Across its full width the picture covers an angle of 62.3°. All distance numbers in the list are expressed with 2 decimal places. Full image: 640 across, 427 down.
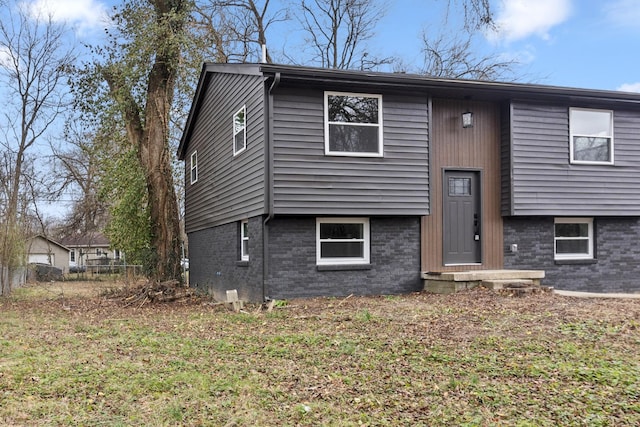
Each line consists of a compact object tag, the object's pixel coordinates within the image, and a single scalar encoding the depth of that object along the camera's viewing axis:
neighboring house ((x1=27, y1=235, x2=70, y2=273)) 38.57
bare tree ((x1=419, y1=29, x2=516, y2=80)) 26.39
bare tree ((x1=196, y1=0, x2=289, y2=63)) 24.52
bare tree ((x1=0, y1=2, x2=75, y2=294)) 22.47
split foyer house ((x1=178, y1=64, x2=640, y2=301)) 10.77
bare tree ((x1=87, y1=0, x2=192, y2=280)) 15.82
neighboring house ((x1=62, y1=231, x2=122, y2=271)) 47.34
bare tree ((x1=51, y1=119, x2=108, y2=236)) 28.80
